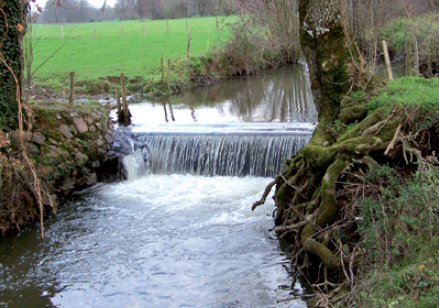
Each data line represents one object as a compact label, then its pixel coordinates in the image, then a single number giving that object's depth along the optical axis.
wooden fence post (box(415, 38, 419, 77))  12.30
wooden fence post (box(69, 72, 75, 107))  12.93
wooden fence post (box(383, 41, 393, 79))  10.36
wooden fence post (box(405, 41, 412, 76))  11.86
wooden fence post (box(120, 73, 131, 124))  15.40
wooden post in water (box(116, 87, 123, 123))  15.56
